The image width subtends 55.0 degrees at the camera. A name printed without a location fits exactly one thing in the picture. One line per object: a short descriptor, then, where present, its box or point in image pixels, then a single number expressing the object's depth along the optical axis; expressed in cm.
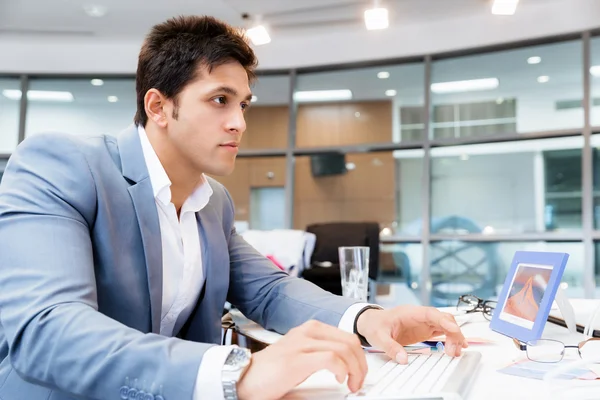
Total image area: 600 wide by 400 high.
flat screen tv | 512
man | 71
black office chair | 377
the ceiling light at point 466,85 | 473
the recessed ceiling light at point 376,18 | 404
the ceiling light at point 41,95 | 548
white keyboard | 66
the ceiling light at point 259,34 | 439
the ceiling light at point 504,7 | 381
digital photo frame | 103
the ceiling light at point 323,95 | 517
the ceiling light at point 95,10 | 454
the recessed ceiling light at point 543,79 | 455
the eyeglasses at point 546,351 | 92
